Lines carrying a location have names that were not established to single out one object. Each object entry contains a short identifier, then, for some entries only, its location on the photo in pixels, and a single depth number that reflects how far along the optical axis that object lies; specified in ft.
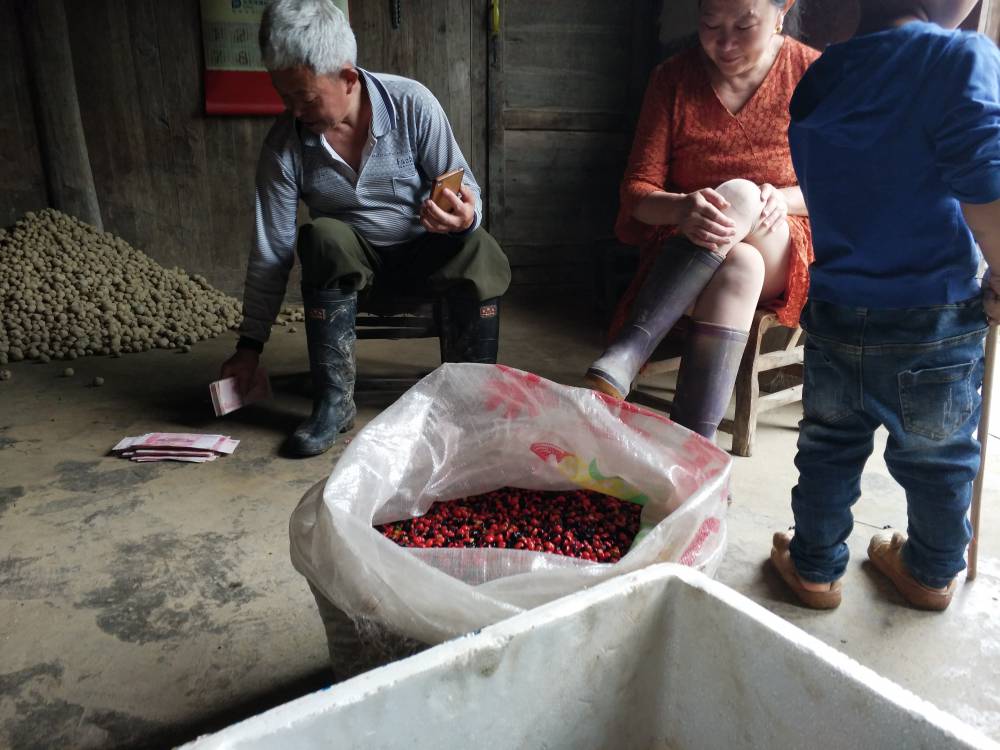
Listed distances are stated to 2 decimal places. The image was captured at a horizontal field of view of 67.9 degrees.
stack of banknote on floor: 6.44
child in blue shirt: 3.32
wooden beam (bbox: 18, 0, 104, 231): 11.07
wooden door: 12.96
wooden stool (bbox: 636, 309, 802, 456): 6.22
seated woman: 5.18
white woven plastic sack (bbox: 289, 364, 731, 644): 2.57
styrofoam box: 1.85
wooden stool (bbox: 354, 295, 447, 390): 7.32
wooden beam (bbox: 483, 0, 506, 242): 12.75
